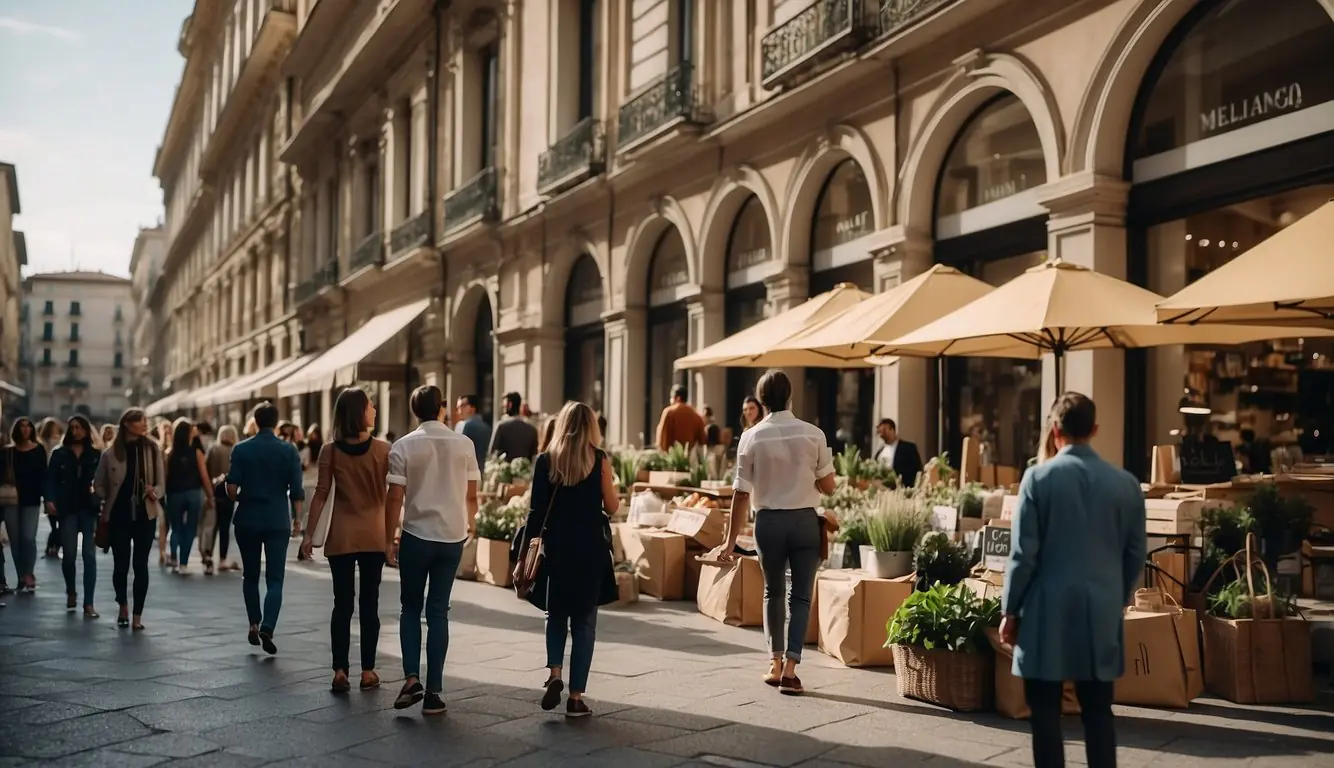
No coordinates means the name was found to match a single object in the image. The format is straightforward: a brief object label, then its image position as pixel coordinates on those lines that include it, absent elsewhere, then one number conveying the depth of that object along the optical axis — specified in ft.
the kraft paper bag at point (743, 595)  31.71
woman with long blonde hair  21.33
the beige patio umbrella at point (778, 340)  39.45
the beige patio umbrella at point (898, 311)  33.73
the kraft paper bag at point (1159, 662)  22.04
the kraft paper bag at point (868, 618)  25.96
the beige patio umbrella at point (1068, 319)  27.99
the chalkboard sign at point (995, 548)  24.47
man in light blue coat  15.25
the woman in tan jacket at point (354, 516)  23.40
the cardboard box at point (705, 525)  36.32
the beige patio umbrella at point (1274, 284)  22.44
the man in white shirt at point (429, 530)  21.81
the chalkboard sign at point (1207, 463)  29.40
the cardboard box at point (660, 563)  36.83
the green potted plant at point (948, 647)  21.85
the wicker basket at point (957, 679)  21.84
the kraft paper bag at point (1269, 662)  22.41
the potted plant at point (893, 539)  26.94
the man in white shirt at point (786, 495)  23.32
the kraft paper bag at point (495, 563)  41.06
